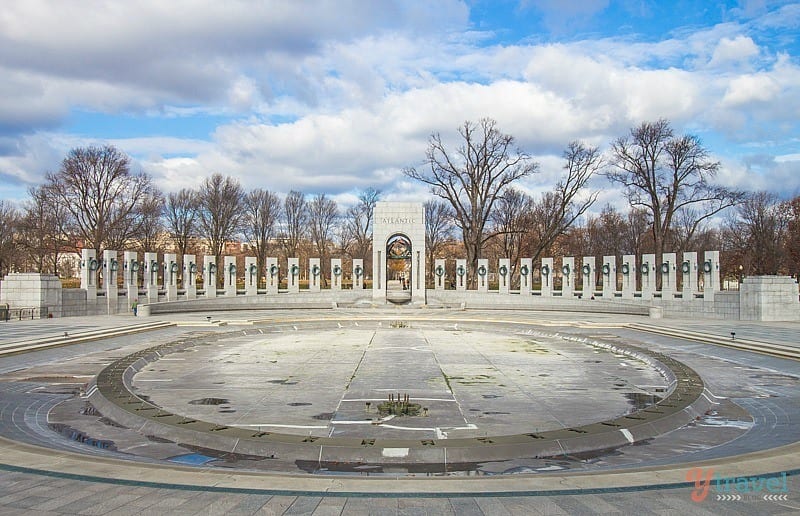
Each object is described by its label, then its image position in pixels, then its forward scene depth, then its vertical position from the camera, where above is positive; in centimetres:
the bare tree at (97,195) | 5172 +619
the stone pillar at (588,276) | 4297 -99
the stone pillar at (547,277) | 4591 -113
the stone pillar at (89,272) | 3666 -53
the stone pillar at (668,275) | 3888 -84
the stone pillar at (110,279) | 3791 -100
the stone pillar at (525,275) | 4703 -99
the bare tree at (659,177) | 4634 +720
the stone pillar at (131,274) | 3949 -70
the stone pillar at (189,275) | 4334 -85
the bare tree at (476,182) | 5706 +793
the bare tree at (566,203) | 5516 +594
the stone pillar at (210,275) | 4495 -90
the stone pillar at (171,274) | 4222 -77
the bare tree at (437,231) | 7981 +449
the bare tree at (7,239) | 5475 +252
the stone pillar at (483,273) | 4944 -85
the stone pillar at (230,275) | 4581 -91
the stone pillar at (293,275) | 4822 -96
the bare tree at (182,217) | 6600 +524
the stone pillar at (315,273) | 4912 -83
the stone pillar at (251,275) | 4638 -92
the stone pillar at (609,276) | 4234 -97
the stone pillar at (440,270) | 5025 -60
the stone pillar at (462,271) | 4981 -69
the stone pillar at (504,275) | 4812 -100
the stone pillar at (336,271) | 4987 -67
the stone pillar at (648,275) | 4031 -86
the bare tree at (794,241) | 5553 +199
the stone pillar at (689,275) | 3750 -81
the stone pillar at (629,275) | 4125 -88
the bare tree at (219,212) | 6356 +567
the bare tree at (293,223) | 7569 +521
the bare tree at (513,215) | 6475 +582
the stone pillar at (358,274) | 5044 -94
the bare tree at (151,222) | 5676 +426
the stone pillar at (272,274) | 4719 -87
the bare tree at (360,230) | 8231 +470
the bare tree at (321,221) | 7875 +579
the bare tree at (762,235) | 5834 +286
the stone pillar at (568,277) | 4428 -109
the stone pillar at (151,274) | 4081 -73
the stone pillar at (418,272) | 4802 -79
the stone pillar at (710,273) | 3600 -66
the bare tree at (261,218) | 7119 +557
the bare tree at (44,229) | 5166 +313
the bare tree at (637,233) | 6994 +356
